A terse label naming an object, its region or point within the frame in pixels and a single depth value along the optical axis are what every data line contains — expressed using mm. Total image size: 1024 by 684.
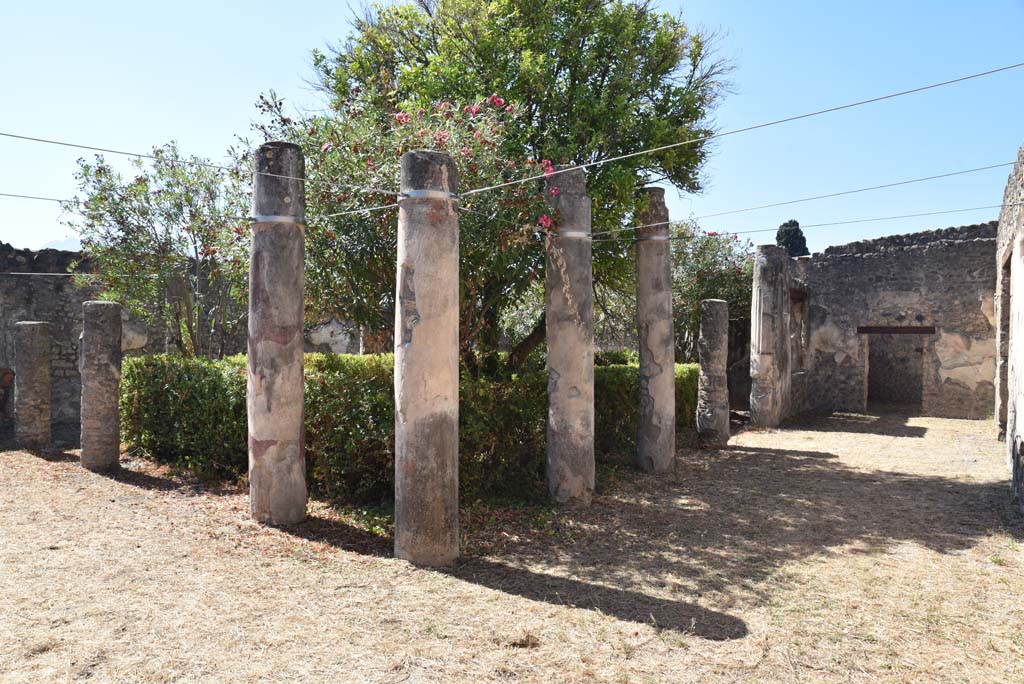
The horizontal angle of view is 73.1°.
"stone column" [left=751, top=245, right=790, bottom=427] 12828
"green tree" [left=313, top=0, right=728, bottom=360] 8234
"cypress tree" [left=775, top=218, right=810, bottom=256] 30859
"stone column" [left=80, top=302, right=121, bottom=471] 8344
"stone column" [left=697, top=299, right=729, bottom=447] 10656
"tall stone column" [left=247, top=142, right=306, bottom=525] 5898
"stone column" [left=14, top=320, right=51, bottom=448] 9688
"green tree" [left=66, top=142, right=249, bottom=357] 10008
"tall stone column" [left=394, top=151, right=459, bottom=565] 4965
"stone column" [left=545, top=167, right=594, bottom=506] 6734
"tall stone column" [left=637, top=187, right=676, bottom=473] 8633
